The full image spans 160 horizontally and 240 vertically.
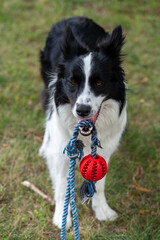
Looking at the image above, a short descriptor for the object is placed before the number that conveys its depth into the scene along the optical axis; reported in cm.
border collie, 231
